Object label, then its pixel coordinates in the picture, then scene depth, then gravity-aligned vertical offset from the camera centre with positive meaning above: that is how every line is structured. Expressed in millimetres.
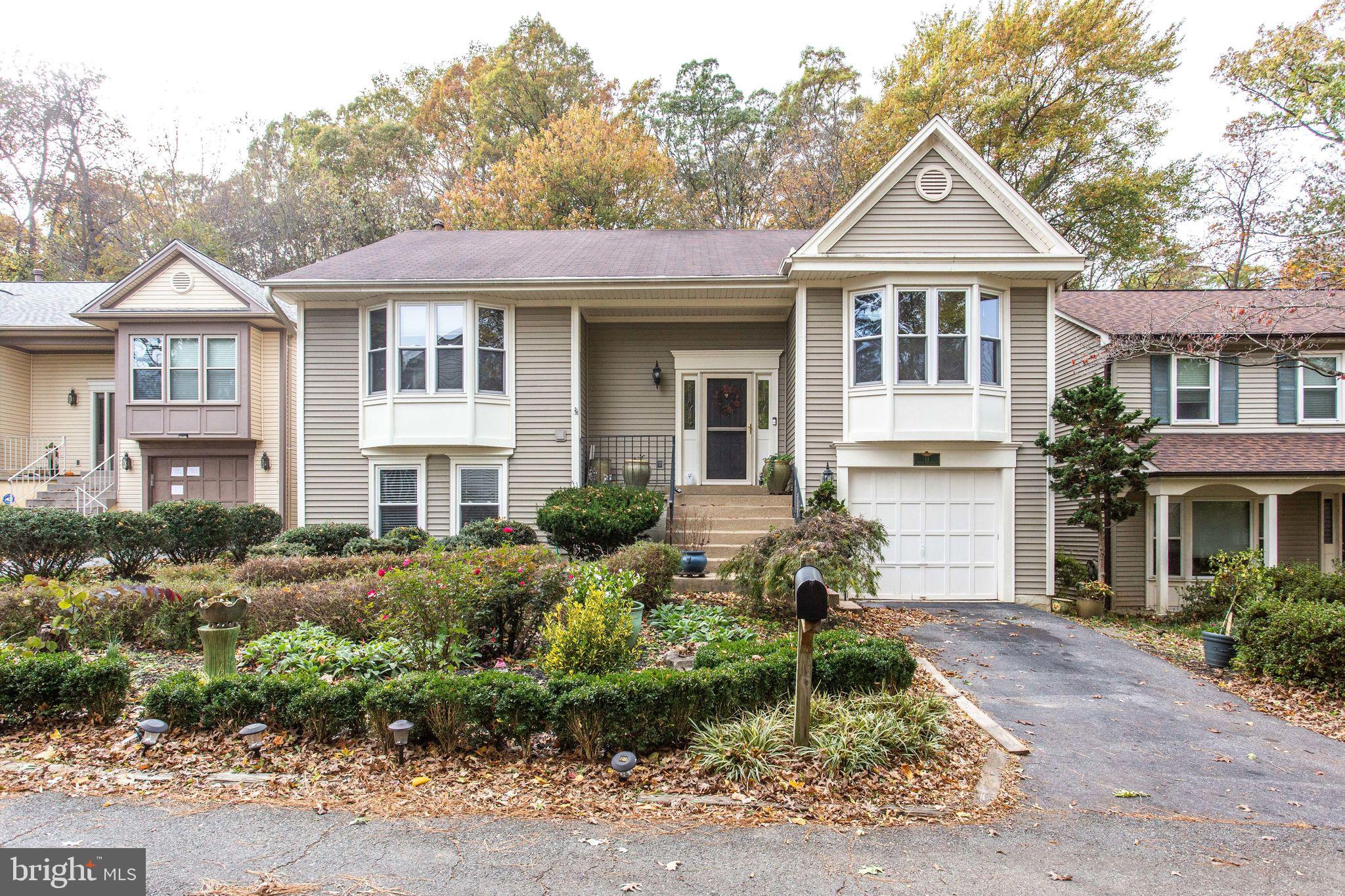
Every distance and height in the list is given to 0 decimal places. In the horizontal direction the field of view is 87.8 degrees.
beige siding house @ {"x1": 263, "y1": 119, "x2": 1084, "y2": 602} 10867 +1347
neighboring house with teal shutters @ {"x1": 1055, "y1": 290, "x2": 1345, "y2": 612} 12859 -8
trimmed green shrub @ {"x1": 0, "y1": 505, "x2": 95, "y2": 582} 9453 -1281
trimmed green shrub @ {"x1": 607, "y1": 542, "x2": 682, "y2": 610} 8031 -1392
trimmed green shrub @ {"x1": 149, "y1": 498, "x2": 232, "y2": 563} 10719 -1269
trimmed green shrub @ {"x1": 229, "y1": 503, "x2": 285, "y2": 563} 11445 -1316
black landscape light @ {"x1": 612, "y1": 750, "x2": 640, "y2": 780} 4105 -1859
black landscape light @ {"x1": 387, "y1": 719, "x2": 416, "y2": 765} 4215 -1721
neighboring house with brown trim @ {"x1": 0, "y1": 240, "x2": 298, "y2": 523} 13648 +1163
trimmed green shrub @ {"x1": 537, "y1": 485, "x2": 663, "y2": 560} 10266 -1057
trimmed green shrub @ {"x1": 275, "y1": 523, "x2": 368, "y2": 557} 10852 -1387
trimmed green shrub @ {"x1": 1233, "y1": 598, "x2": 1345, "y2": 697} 6590 -1919
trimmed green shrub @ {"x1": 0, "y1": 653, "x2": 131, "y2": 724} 4855 -1677
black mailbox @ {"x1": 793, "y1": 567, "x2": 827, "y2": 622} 4285 -925
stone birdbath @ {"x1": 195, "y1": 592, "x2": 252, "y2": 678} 5066 -1351
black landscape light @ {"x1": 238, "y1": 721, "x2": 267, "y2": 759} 4363 -1838
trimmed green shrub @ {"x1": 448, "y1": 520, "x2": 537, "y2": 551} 10712 -1345
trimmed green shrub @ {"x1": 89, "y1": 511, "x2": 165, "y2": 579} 9977 -1322
